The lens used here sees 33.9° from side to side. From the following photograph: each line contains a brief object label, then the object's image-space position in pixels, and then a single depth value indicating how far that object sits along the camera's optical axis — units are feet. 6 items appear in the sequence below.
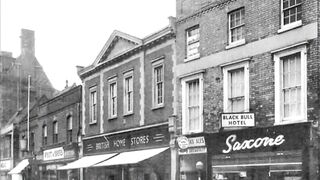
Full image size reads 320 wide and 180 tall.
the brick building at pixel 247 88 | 53.72
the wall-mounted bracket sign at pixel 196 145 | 67.97
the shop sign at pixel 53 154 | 113.91
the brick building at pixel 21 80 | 169.89
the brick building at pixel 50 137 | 109.29
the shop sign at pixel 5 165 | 153.38
